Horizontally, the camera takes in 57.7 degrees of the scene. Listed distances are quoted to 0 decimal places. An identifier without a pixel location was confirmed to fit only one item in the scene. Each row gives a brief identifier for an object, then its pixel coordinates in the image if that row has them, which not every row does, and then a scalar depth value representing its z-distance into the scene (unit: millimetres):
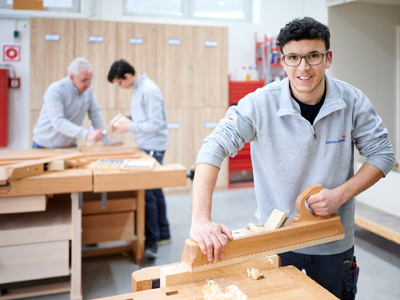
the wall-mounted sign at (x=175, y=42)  5579
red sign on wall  5434
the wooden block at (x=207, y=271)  1155
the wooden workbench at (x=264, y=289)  1103
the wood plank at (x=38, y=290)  2631
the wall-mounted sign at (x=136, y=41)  5430
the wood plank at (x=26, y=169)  2258
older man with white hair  3355
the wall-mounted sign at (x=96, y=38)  5277
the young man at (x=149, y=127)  3447
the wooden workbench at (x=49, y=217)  2371
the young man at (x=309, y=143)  1373
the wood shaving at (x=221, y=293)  1061
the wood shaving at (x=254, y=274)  1210
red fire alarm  5441
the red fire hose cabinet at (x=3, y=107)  5324
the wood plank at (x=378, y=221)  3107
